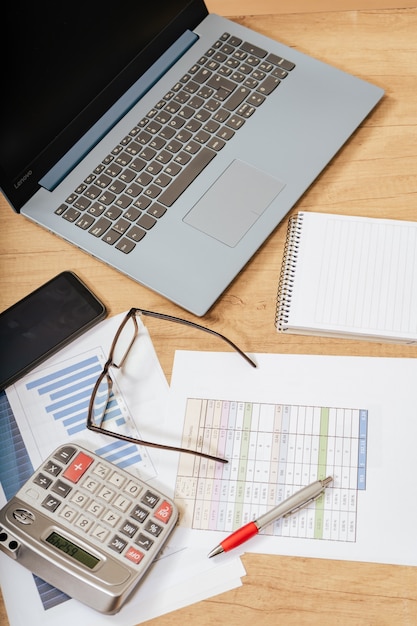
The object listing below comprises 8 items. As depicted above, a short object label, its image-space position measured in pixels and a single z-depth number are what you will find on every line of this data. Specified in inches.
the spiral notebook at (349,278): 32.5
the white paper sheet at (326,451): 29.5
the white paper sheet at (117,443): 29.4
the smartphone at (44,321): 34.0
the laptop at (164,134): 33.4
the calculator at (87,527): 29.0
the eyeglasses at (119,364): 31.8
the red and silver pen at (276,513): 29.4
